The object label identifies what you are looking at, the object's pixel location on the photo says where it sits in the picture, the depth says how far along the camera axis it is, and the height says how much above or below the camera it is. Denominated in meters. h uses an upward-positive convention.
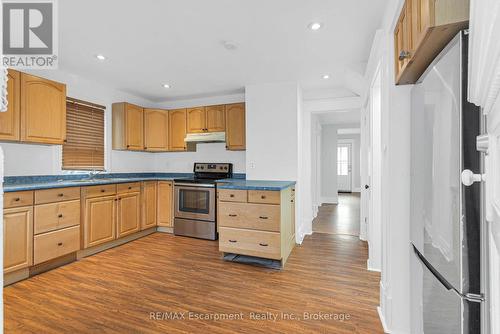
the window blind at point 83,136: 3.43 +0.48
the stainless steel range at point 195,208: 3.75 -0.65
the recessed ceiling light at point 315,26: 2.14 +1.27
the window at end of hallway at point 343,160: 9.62 +0.28
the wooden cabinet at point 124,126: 3.95 +0.69
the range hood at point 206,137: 4.04 +0.51
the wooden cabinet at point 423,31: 0.94 +0.59
